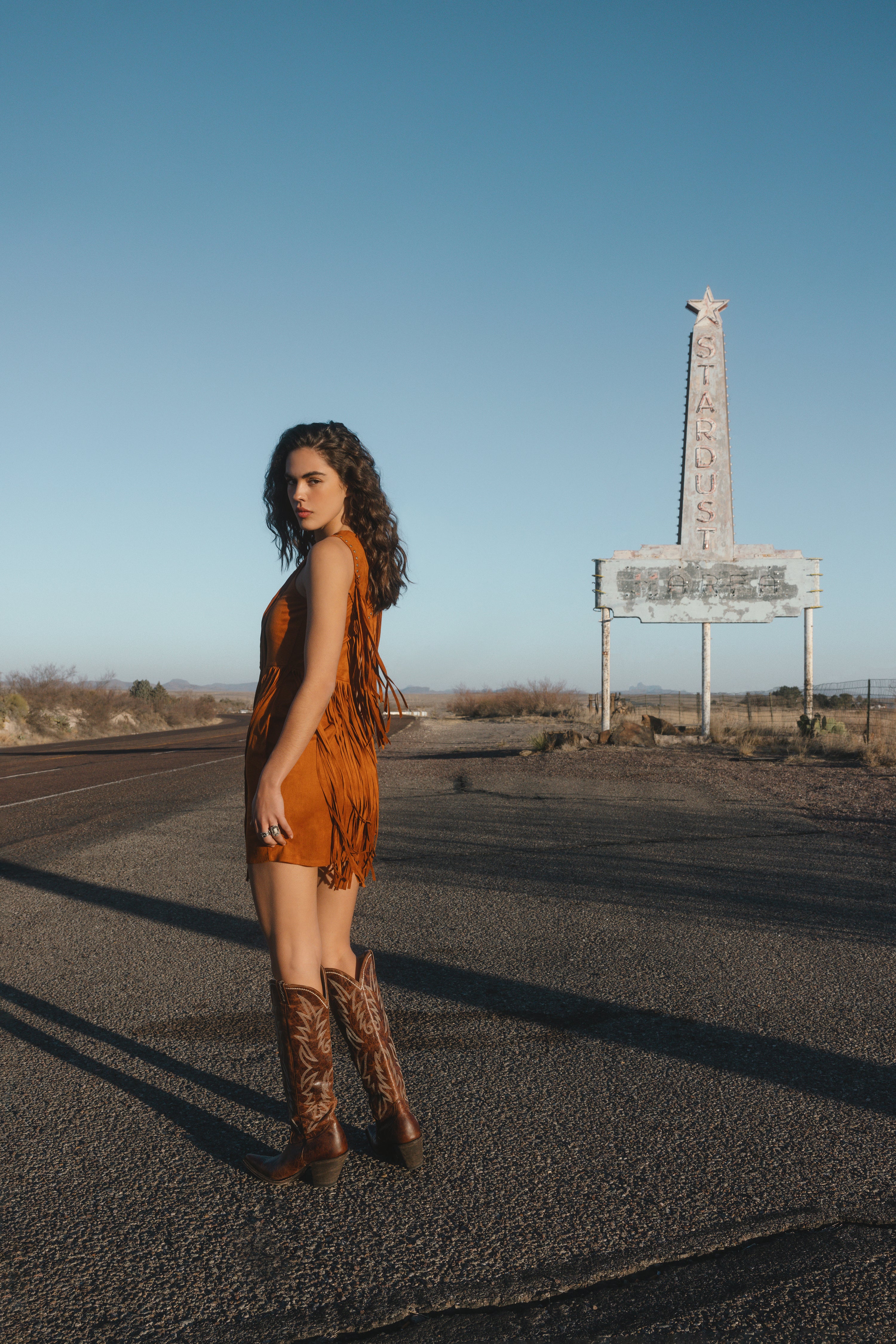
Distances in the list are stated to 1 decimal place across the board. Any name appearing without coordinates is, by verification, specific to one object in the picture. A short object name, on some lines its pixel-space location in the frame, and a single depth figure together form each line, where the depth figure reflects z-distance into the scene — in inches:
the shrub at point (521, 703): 2105.1
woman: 92.5
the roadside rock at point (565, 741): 760.3
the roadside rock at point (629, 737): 789.2
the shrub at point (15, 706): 1152.9
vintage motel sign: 834.2
